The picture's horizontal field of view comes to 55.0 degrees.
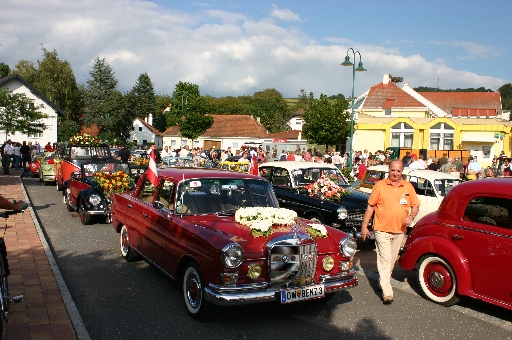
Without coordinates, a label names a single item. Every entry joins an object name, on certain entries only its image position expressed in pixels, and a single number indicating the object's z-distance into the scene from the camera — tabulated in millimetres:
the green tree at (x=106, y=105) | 64250
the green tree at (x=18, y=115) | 23156
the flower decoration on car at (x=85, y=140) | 17106
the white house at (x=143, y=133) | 82000
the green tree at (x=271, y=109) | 89062
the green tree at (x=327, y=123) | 43375
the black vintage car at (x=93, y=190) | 11117
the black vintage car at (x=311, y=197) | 9344
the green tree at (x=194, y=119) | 50406
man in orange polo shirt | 6129
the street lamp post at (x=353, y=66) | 24797
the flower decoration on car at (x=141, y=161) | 19639
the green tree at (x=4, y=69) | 74250
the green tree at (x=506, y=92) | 134250
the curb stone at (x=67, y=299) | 4978
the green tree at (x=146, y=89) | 103250
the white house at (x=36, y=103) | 46281
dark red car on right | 5500
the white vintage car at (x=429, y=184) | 11164
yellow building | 39375
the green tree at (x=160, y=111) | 104306
